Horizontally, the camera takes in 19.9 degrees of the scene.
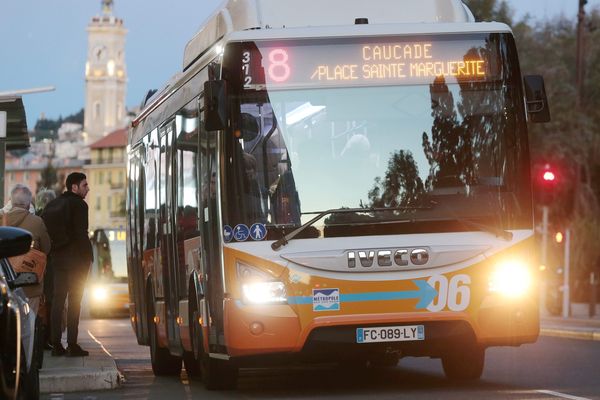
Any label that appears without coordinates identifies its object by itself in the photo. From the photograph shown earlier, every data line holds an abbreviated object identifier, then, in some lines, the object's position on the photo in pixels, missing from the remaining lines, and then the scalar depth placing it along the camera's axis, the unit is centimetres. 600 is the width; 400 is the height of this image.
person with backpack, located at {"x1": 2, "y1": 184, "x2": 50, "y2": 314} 1705
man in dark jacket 1955
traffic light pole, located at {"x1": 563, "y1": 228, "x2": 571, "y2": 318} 4172
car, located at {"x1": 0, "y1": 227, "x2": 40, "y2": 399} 923
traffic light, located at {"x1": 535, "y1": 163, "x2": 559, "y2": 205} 3562
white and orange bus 1464
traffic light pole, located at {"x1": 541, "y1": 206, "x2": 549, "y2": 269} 4526
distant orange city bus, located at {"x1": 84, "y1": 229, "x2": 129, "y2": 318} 6175
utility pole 4822
